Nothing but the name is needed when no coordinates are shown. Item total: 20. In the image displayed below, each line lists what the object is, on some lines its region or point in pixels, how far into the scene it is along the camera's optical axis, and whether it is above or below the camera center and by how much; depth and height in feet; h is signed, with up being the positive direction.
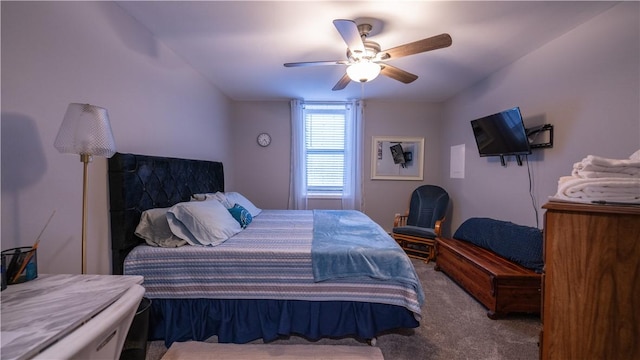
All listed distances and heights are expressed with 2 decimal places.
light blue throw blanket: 5.68 -2.00
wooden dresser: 3.02 -1.31
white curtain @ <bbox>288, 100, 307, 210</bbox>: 13.74 +0.55
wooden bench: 6.87 -3.09
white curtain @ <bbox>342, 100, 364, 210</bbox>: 13.73 +0.94
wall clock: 14.16 +1.83
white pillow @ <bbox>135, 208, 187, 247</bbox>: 6.08 -1.45
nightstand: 2.03 -1.45
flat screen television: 7.82 +1.40
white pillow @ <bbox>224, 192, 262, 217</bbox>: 9.49 -1.15
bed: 5.73 -2.59
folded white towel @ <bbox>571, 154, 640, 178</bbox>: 3.35 +0.13
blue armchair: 11.50 -2.40
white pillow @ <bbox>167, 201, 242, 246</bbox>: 6.14 -1.33
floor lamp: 3.97 +0.59
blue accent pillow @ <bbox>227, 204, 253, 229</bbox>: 8.12 -1.42
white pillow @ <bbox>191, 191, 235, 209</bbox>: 8.57 -0.89
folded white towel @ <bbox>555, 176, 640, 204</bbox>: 3.24 -0.18
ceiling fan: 5.70 +3.09
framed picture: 14.16 +0.95
